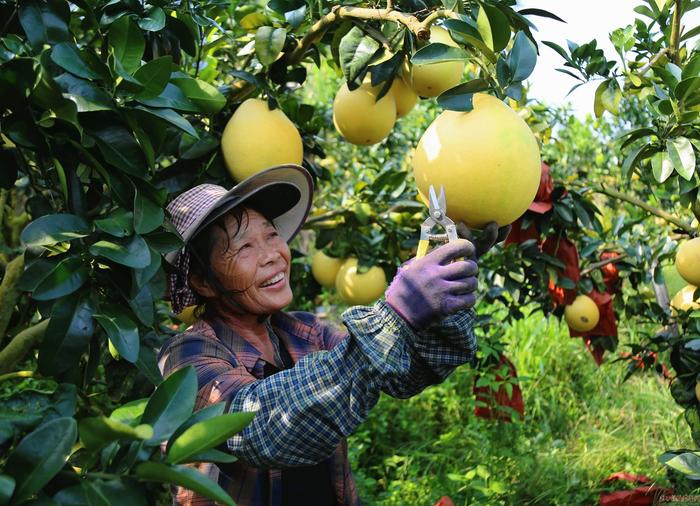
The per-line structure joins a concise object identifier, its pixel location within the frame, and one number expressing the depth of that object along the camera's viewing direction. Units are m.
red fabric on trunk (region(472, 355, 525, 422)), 3.20
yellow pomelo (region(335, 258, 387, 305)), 2.94
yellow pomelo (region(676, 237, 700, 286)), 2.09
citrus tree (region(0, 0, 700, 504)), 1.00
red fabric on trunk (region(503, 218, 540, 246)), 2.46
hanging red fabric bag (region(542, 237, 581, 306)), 2.65
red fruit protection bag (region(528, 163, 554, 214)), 2.31
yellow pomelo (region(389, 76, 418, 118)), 2.00
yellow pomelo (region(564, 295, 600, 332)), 2.85
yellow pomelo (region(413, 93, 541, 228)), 1.31
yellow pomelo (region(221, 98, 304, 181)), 2.00
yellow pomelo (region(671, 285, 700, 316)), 2.55
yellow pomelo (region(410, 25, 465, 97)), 1.70
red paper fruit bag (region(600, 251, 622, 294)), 3.06
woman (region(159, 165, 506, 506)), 1.24
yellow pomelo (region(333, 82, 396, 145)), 2.00
